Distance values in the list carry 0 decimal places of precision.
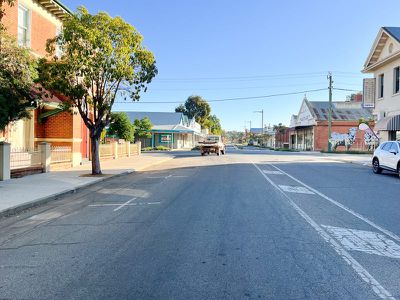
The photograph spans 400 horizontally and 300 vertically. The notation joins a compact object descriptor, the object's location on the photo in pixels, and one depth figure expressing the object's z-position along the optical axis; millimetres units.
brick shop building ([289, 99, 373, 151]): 56688
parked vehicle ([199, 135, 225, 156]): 38688
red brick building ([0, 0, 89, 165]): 18016
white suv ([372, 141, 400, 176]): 17728
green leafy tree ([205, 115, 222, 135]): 104550
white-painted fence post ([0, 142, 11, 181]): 14102
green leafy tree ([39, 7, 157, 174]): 15289
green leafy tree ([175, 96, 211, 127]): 94375
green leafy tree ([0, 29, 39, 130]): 12008
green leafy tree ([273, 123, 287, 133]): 80531
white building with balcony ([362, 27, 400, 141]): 26625
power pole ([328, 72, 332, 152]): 48375
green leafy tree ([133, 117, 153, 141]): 52844
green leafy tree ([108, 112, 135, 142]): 35562
